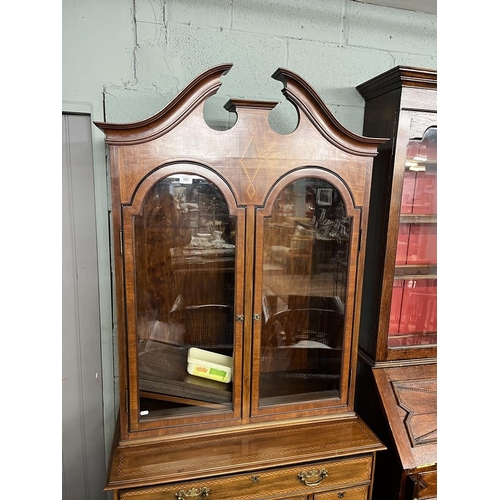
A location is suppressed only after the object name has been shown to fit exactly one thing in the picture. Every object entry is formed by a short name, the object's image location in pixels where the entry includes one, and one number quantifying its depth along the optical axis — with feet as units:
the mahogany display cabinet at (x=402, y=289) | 3.88
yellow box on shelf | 3.94
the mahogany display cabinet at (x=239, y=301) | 3.37
